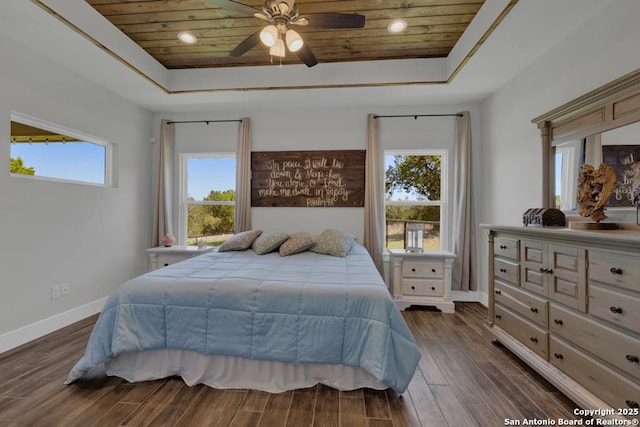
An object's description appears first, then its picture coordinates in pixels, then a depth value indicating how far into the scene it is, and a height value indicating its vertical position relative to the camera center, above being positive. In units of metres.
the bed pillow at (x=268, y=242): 3.11 -0.35
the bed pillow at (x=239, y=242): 3.26 -0.37
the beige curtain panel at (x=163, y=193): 4.04 +0.24
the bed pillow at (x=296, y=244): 3.03 -0.37
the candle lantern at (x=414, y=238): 3.66 -0.36
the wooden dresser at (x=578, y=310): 1.40 -0.60
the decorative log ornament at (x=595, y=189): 1.86 +0.15
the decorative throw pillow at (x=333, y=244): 2.99 -0.36
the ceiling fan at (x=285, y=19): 1.89 +1.30
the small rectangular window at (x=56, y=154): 2.59 +0.58
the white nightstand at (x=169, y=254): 3.62 -0.56
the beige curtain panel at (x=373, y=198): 3.77 +0.17
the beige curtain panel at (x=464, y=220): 3.70 -0.12
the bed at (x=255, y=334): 1.74 -0.78
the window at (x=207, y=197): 4.21 +0.20
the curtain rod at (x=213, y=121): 4.09 +1.28
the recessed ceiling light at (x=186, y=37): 2.84 +1.76
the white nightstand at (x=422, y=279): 3.43 -0.83
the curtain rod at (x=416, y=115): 3.80 +1.28
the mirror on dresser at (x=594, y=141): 1.79 +0.51
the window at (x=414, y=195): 3.98 +0.22
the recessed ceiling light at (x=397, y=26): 2.62 +1.74
